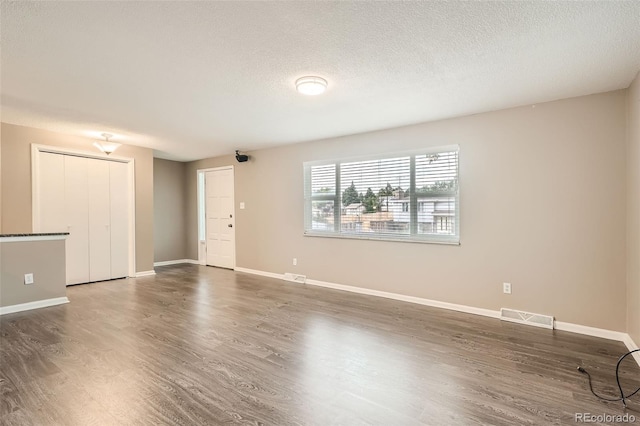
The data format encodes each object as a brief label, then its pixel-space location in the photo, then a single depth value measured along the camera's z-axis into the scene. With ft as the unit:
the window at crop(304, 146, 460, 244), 12.92
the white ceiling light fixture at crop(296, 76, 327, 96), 8.90
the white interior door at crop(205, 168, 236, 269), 21.12
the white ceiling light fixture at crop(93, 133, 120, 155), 16.05
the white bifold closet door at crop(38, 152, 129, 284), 15.39
